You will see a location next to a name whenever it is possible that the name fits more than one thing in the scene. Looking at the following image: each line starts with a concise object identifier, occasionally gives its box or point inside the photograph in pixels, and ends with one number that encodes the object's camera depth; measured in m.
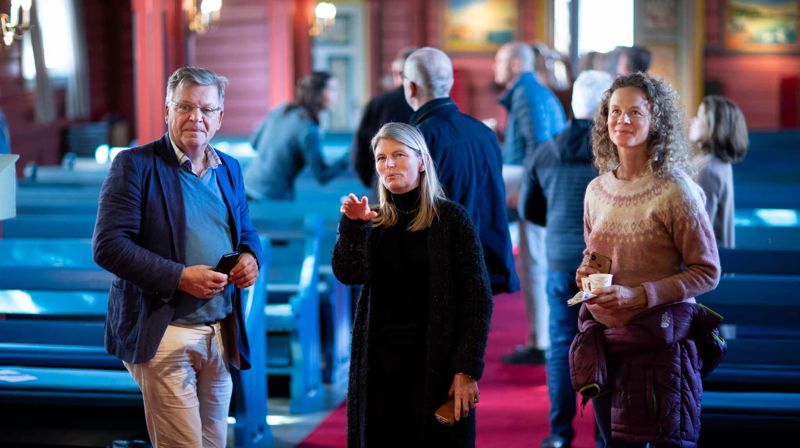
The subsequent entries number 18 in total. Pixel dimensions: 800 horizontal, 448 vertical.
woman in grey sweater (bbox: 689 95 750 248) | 8.67
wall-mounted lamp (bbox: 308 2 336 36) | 25.65
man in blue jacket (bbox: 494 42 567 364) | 10.68
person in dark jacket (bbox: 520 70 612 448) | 7.47
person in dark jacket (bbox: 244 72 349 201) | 11.12
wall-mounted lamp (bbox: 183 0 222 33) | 17.97
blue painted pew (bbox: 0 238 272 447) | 7.70
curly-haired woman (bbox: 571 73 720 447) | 5.41
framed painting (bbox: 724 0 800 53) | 34.93
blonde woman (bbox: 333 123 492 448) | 5.33
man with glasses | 5.44
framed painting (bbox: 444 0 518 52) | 34.11
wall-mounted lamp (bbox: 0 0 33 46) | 8.15
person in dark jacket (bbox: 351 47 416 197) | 9.44
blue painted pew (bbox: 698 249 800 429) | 7.41
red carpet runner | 8.55
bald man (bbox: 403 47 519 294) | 7.34
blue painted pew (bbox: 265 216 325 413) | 9.46
